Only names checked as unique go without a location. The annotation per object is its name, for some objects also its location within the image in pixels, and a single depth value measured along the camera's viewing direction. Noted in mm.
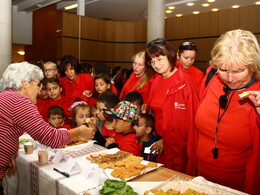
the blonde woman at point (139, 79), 3513
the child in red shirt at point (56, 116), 3248
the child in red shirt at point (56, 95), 3781
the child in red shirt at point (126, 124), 2504
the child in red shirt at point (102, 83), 3826
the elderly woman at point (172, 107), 2439
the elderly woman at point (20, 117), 1774
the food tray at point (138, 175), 1756
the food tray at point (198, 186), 1578
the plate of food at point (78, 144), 2330
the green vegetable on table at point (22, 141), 2540
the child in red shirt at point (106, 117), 2820
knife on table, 1816
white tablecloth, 1728
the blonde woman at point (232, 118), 1645
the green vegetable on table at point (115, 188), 1476
